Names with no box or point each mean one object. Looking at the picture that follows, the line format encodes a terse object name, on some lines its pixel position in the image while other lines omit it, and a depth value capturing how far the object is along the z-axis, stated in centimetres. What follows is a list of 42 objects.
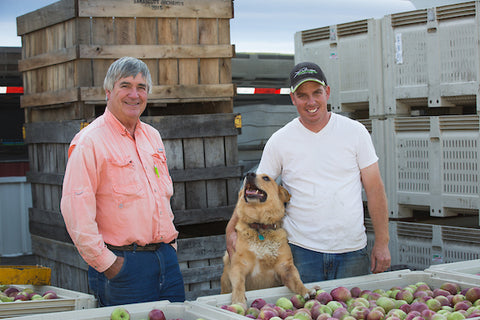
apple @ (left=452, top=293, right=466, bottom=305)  313
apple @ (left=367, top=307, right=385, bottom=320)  288
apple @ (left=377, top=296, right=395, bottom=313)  311
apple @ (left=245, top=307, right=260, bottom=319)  305
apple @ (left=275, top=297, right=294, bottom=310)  319
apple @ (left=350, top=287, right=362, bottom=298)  334
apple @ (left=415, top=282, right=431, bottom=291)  342
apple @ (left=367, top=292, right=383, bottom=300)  329
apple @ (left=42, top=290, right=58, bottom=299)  365
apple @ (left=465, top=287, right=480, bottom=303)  313
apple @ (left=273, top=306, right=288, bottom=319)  300
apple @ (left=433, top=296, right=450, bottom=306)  313
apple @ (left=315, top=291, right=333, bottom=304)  324
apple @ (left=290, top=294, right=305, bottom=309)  323
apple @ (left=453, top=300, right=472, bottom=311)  299
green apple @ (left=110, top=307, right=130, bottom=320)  289
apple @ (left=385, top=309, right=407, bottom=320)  290
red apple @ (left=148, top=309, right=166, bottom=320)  293
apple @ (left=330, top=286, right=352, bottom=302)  325
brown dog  391
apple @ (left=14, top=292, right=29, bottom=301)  369
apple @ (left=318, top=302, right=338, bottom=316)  299
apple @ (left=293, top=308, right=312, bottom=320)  288
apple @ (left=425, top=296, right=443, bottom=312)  306
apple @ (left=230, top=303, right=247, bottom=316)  304
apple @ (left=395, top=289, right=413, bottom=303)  325
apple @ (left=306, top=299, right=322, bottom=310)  312
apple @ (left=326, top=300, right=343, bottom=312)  307
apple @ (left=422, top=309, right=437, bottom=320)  287
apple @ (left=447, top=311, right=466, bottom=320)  276
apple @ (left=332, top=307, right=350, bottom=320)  291
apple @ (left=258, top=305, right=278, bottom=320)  292
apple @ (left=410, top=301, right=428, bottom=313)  301
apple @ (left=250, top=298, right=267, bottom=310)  319
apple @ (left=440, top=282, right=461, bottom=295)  336
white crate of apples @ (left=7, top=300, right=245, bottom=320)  286
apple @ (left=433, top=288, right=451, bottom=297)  326
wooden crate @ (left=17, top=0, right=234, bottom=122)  550
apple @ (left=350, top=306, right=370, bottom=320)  292
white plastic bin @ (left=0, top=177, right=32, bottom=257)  852
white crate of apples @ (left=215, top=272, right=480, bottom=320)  290
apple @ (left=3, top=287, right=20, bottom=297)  382
